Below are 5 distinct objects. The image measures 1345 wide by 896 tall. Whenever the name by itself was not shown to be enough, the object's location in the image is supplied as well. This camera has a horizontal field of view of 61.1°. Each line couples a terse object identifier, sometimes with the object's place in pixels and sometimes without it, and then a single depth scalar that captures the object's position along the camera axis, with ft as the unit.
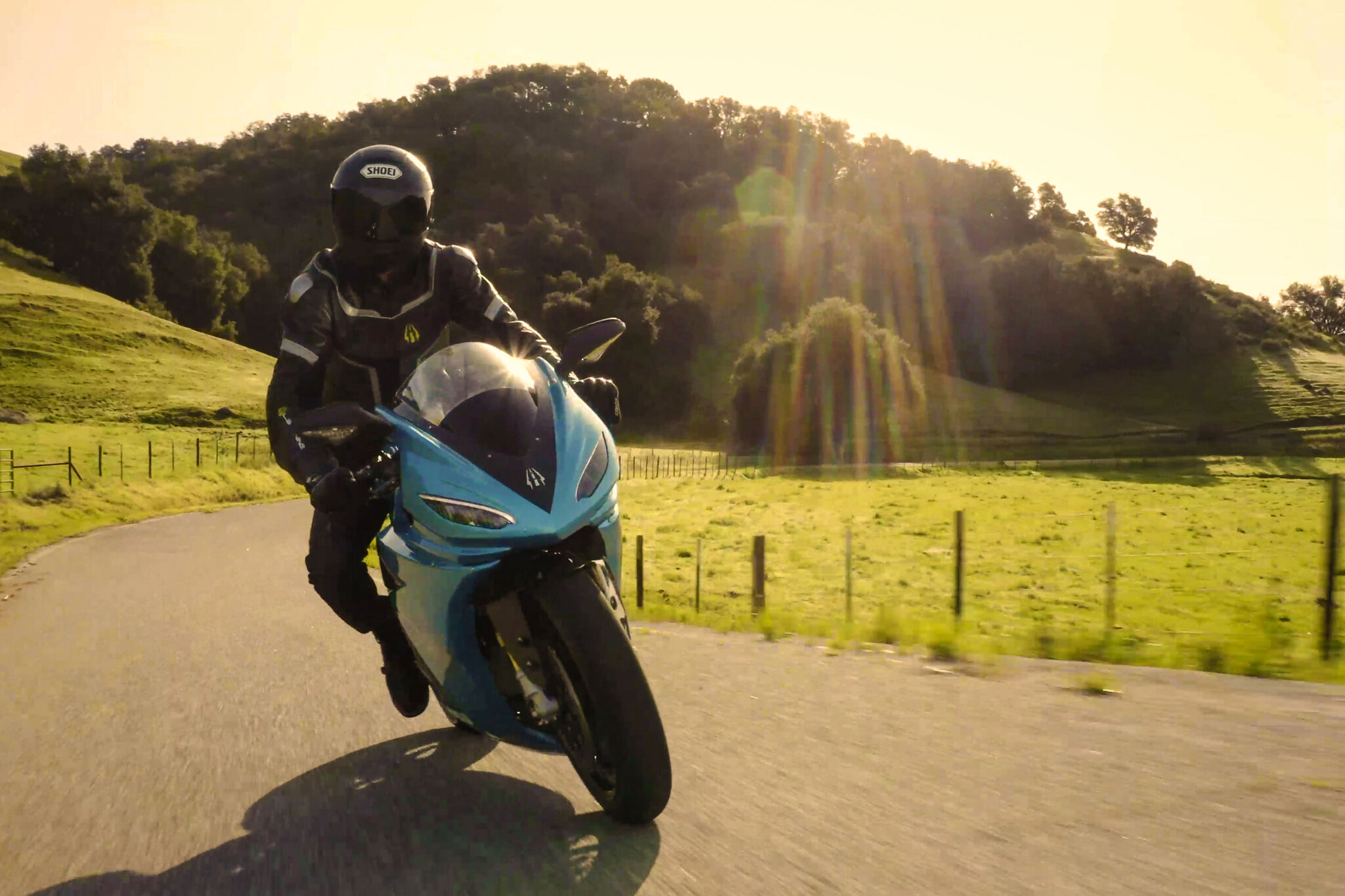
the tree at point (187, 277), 312.09
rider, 13.99
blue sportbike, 10.41
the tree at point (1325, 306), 390.01
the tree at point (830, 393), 225.15
